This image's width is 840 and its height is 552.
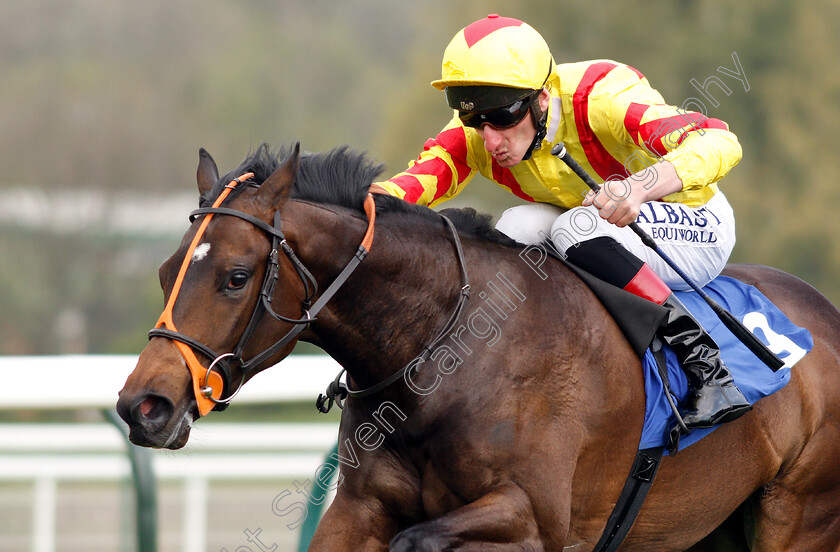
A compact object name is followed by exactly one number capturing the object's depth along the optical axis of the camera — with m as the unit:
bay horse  5.25
